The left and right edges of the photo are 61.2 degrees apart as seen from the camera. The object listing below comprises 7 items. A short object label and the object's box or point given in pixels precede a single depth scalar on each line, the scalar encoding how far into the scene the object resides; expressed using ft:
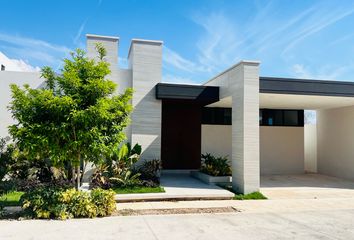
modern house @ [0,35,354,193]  35.68
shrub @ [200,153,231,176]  41.22
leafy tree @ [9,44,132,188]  24.44
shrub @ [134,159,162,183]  38.06
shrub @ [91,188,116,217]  25.47
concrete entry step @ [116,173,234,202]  31.83
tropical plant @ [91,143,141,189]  35.32
